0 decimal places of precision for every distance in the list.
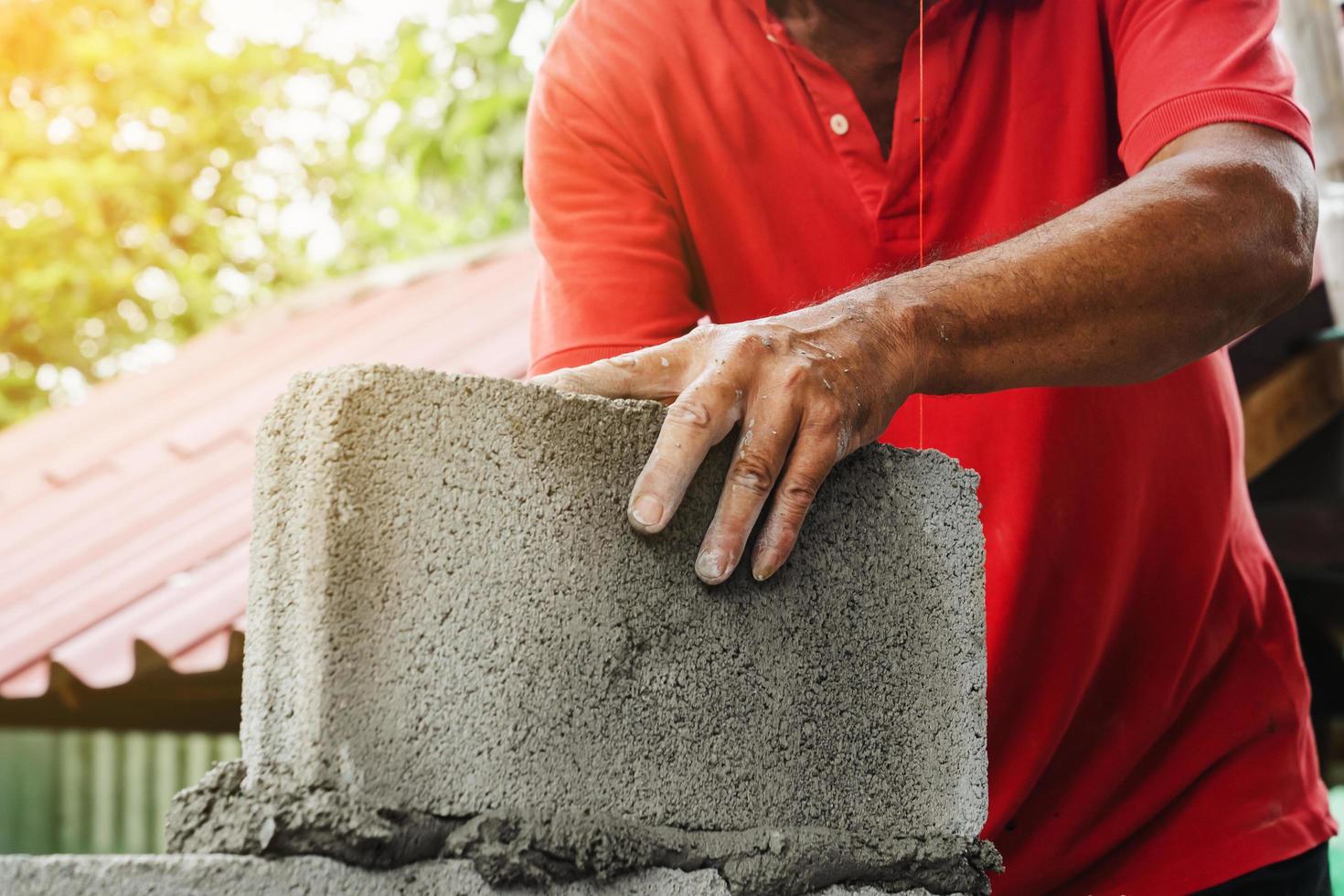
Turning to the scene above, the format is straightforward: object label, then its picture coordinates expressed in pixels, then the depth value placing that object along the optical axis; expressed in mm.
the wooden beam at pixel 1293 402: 3484
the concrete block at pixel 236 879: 951
